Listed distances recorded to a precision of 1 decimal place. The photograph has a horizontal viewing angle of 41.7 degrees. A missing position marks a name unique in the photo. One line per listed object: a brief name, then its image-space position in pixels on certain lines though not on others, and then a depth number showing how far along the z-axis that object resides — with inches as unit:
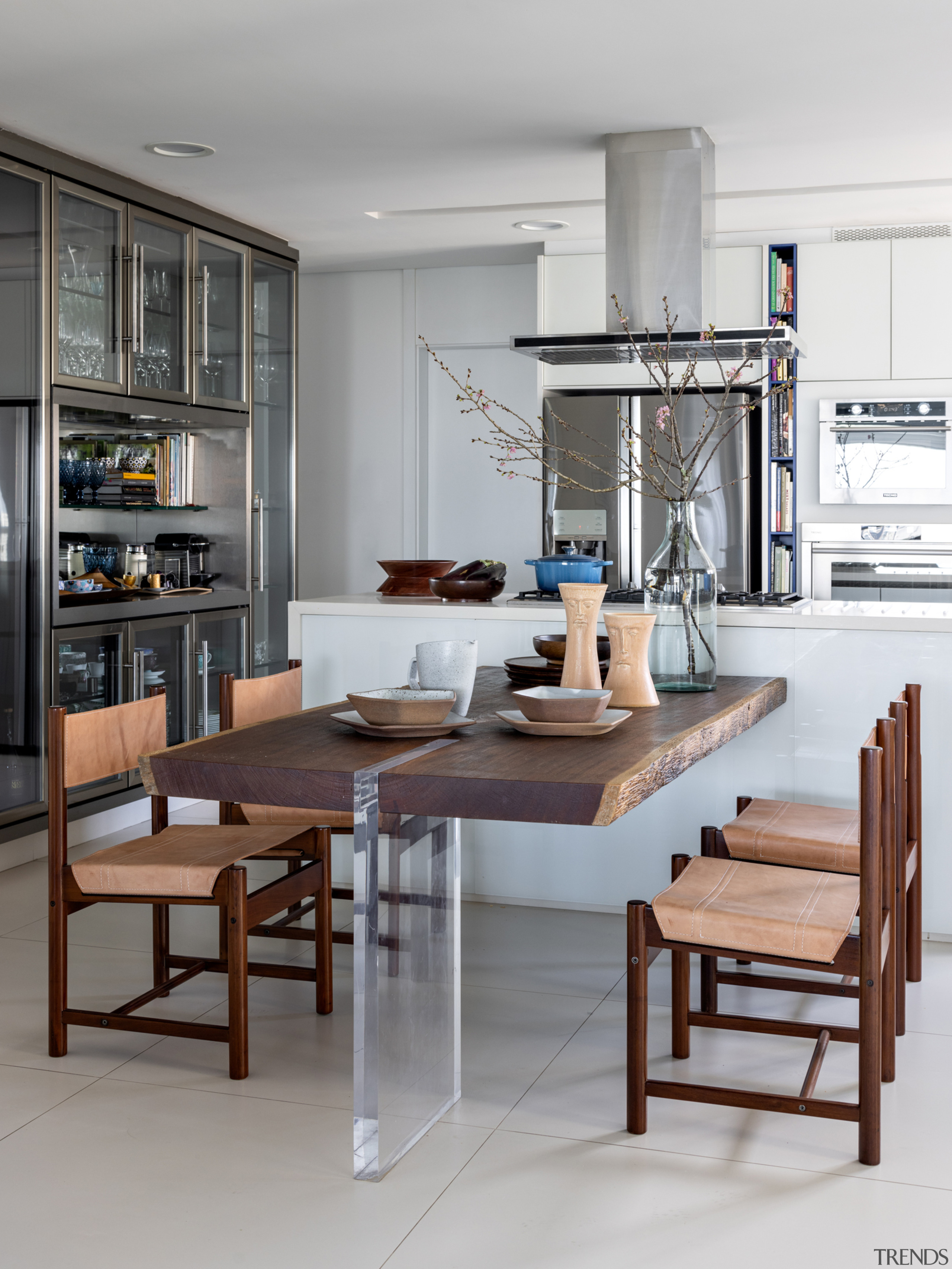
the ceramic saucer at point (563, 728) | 90.0
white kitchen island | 130.0
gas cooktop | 147.3
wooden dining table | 75.0
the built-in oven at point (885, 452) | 207.6
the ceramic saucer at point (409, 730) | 87.9
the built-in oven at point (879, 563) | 208.5
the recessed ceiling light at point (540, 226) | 208.1
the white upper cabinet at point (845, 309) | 206.8
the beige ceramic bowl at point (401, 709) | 88.0
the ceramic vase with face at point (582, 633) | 104.0
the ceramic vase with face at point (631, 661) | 105.7
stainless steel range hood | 157.6
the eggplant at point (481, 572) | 144.6
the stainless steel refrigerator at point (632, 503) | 212.8
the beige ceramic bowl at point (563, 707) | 91.3
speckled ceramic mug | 93.4
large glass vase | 115.3
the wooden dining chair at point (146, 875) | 93.4
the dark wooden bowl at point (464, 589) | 143.2
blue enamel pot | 141.9
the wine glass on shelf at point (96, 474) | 186.2
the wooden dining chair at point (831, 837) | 98.0
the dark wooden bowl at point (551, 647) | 116.2
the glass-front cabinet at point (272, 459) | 216.2
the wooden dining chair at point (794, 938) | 80.3
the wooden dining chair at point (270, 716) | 114.1
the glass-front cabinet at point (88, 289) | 166.6
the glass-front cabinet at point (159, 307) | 180.1
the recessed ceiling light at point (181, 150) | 165.5
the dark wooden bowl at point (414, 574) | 156.5
